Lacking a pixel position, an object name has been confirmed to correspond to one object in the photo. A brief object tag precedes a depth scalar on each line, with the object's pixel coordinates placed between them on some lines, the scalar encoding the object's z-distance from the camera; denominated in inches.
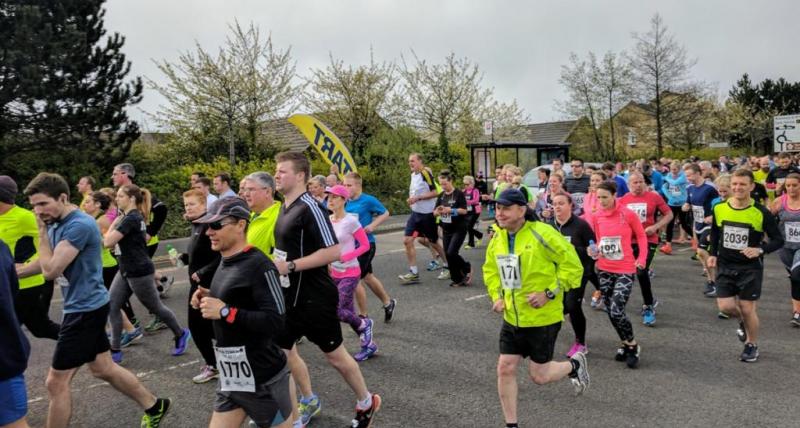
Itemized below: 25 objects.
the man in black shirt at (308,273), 145.4
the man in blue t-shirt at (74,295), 143.6
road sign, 938.7
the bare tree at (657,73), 1325.0
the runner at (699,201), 343.3
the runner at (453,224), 346.0
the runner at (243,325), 108.3
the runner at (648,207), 274.2
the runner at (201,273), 164.7
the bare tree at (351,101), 1051.9
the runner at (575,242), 207.0
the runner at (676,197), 488.7
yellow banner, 418.3
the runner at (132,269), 212.8
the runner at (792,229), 244.2
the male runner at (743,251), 206.1
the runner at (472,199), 427.5
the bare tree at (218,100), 875.4
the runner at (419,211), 359.6
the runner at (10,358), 104.4
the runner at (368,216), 260.8
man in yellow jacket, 147.9
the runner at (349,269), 212.5
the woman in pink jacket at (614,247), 214.4
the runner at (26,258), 185.3
